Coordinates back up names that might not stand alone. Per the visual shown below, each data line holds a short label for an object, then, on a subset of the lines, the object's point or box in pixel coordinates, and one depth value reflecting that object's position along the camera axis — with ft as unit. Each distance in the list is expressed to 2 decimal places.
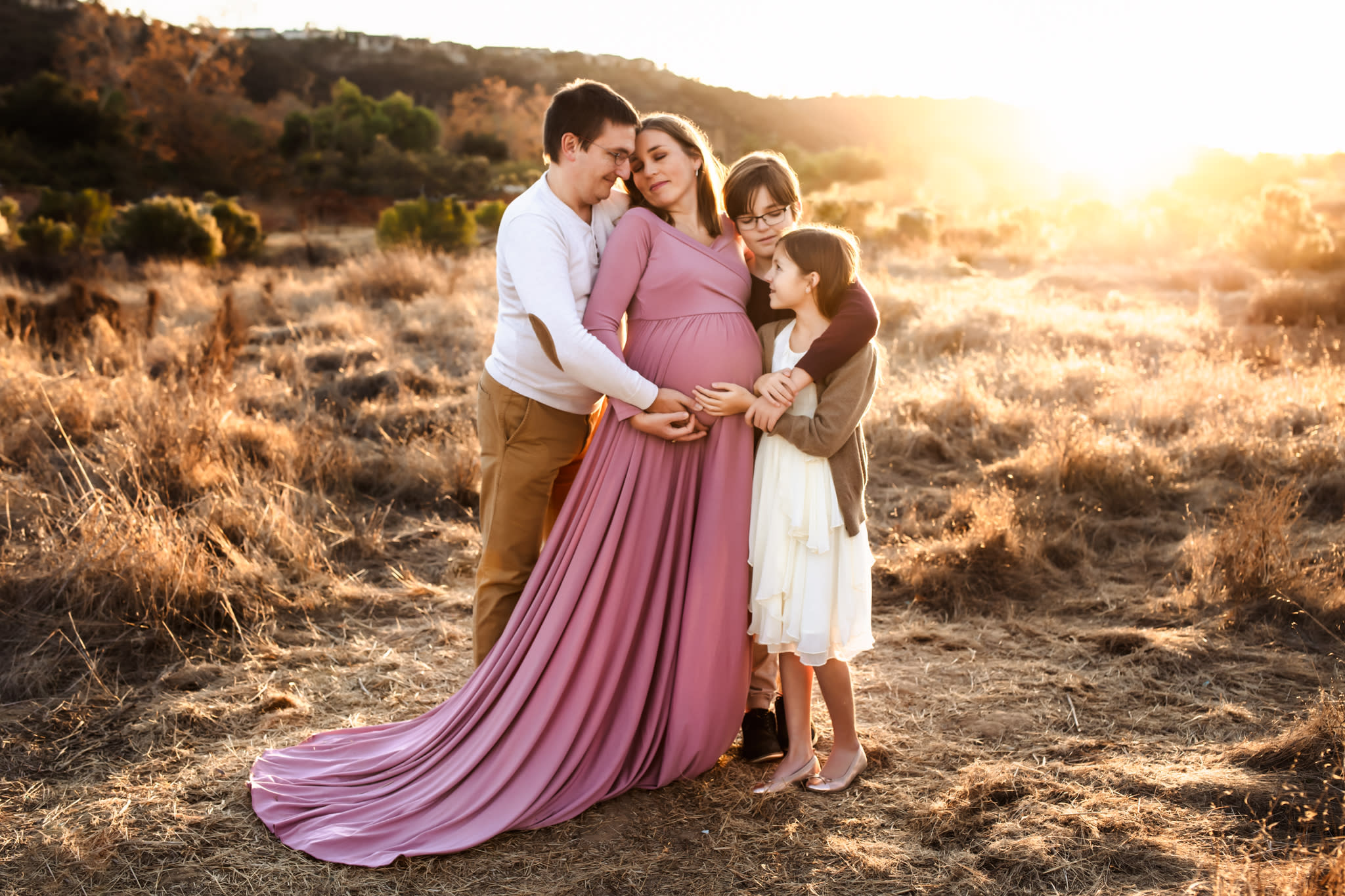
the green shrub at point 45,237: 44.49
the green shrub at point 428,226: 47.80
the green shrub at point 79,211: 50.47
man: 9.09
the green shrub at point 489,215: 55.62
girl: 9.02
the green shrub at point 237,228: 49.67
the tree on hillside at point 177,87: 86.33
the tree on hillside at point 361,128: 86.99
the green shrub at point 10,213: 45.22
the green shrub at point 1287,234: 46.96
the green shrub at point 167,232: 46.21
